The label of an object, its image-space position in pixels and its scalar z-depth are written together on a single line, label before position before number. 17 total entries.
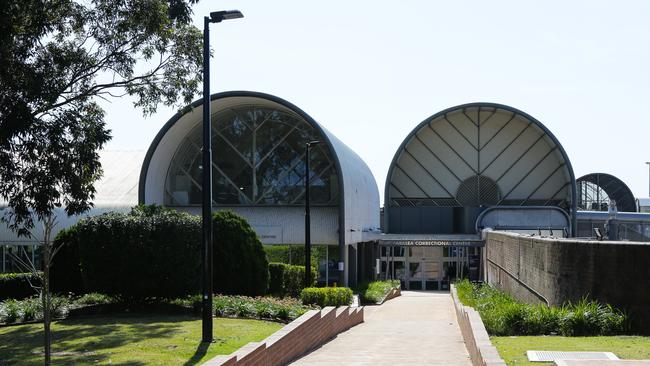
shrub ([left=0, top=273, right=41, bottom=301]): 28.02
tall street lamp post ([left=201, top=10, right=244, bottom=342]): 16.33
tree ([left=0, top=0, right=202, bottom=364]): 18.23
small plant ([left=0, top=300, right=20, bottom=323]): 20.25
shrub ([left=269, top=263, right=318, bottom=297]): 32.19
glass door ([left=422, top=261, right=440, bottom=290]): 59.22
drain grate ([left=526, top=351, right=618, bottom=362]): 12.76
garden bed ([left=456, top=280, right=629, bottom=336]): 16.34
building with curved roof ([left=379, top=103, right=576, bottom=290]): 62.78
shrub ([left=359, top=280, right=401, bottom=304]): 40.78
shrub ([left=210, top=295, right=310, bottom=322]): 21.27
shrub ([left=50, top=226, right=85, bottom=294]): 25.02
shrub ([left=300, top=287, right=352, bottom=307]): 28.62
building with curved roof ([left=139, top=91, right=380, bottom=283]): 42.91
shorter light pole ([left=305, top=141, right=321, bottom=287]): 30.11
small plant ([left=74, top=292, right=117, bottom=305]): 22.78
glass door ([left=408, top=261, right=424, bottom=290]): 59.34
